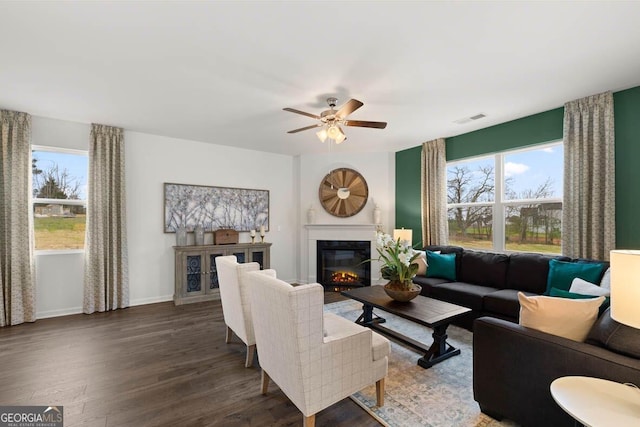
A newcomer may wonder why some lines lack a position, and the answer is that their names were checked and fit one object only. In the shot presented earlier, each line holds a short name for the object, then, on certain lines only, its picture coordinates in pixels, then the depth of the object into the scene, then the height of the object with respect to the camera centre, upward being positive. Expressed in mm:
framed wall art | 4695 +120
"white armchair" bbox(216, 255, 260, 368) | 2484 -777
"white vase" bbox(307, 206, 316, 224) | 5617 -30
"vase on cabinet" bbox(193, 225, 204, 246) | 4688 -352
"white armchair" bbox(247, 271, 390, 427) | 1599 -853
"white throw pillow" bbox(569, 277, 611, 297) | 2413 -684
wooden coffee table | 2496 -933
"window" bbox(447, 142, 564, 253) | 3760 +185
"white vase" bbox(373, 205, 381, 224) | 5395 -26
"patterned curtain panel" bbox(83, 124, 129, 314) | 4004 -179
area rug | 1869 -1387
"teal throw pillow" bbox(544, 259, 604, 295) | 2766 -625
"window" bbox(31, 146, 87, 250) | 3887 +254
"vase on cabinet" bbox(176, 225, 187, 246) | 4590 -373
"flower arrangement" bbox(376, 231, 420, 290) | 2900 -549
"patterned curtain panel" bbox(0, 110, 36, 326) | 3514 -104
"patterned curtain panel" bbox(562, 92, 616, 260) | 3092 +392
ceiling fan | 2998 +991
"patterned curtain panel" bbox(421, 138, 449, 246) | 4793 +336
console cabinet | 4410 -936
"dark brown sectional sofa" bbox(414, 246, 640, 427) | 1399 -829
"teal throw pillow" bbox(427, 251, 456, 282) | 4031 -769
